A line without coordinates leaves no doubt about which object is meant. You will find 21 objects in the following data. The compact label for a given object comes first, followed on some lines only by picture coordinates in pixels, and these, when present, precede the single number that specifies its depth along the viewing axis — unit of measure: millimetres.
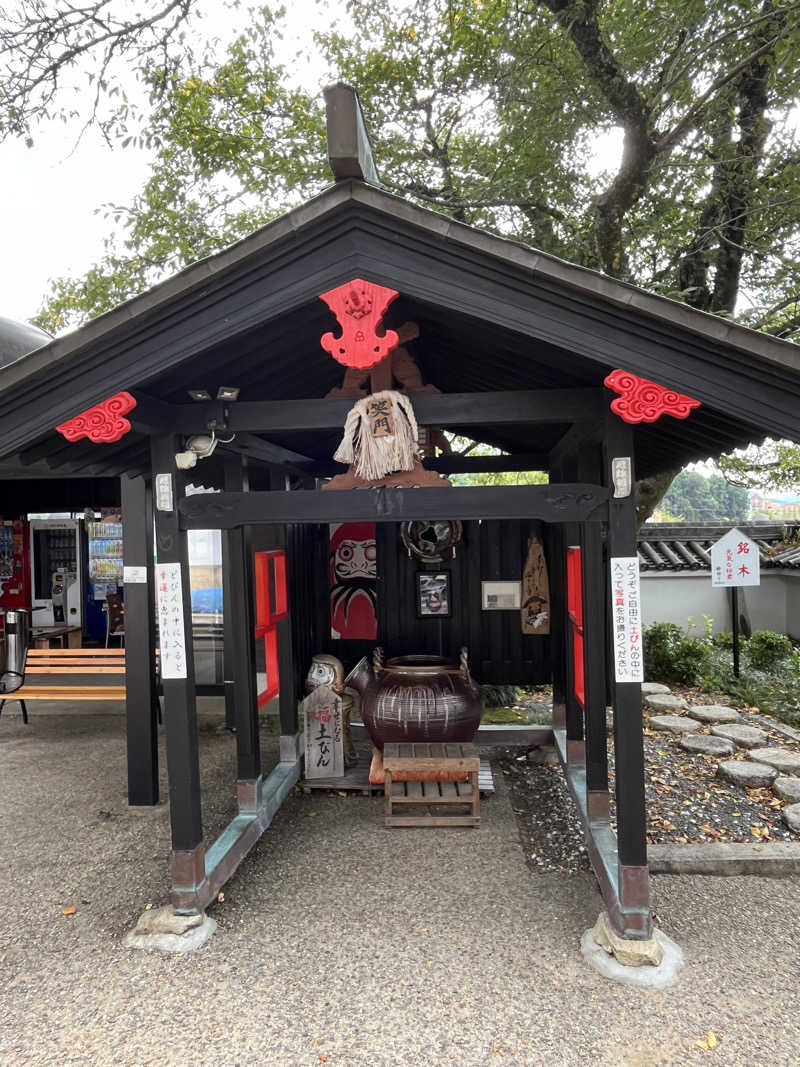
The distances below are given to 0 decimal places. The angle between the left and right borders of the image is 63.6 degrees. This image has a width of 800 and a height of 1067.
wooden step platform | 5211
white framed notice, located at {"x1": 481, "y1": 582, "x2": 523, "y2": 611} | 6828
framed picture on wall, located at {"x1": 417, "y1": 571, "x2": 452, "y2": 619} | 6891
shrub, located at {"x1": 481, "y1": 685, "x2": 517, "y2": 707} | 9008
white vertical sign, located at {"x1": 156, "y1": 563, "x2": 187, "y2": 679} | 3943
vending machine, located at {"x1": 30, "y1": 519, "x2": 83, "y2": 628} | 10812
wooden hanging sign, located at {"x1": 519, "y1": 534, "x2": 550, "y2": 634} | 6715
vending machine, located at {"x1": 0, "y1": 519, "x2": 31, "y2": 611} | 10648
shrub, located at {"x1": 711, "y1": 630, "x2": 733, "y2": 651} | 11617
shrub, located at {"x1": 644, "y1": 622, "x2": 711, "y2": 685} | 9797
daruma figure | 7020
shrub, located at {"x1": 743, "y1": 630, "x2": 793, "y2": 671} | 10227
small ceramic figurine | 5984
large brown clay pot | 5512
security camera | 3898
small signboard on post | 9586
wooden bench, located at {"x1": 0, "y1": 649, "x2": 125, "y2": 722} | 7781
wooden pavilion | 3170
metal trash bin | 8180
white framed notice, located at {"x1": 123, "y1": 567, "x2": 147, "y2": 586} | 5836
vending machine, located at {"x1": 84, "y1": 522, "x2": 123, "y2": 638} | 10516
